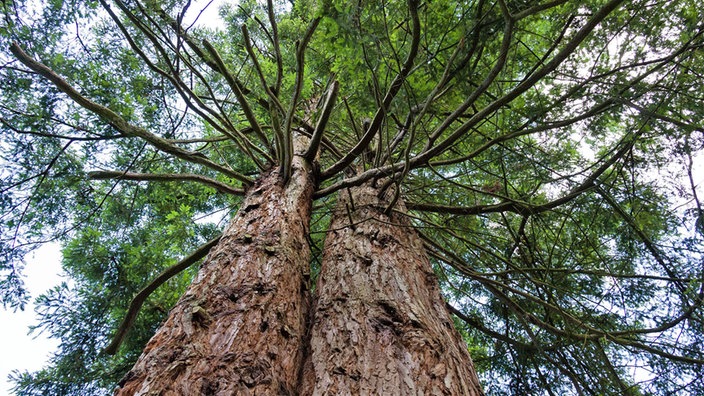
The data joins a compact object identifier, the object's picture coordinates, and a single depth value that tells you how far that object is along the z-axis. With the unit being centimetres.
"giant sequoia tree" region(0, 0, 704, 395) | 124
